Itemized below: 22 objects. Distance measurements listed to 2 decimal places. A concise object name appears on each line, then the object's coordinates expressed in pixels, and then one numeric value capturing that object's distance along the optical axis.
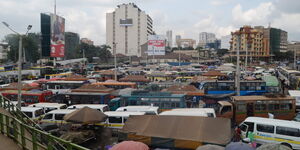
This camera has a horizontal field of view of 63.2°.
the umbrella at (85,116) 10.86
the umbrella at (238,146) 7.12
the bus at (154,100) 16.11
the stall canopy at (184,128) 8.87
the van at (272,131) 9.80
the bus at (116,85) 23.97
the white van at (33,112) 14.28
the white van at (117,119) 12.45
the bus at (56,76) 35.43
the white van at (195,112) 11.97
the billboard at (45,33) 49.56
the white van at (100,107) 14.72
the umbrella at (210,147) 7.01
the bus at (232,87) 22.56
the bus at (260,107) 14.18
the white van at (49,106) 15.50
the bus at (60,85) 25.09
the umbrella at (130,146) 7.12
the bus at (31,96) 19.41
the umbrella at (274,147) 6.91
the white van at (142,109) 13.68
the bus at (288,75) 29.65
